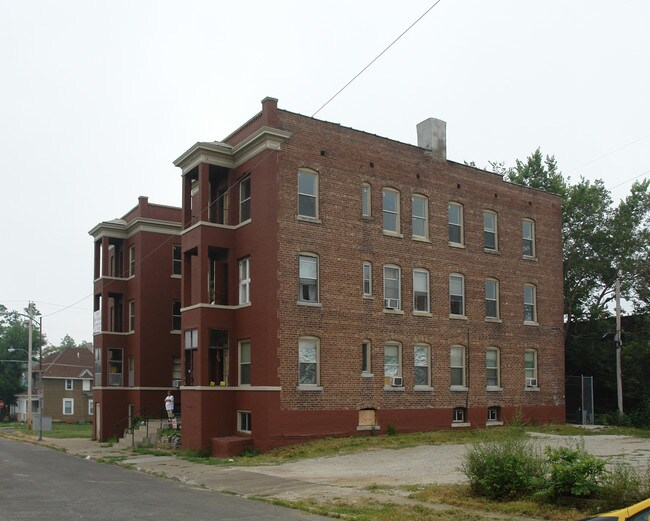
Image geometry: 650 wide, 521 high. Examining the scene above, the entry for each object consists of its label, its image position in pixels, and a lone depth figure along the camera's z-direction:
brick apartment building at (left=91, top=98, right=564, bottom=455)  27.53
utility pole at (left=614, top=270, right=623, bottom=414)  36.97
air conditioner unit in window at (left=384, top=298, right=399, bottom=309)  30.98
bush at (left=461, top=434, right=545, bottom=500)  13.42
